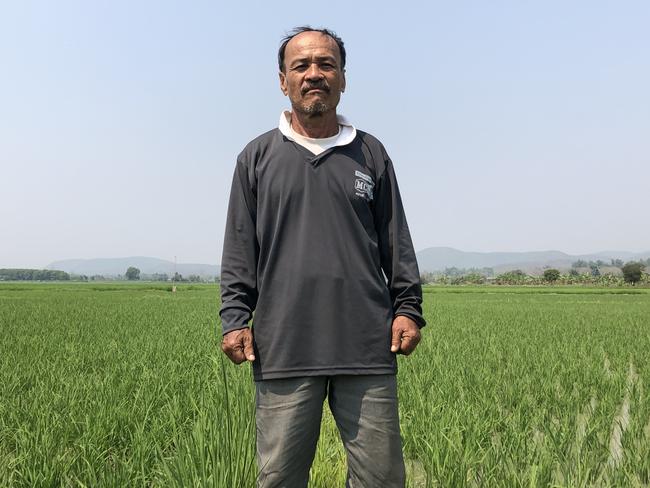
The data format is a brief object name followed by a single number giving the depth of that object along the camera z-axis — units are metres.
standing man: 1.50
